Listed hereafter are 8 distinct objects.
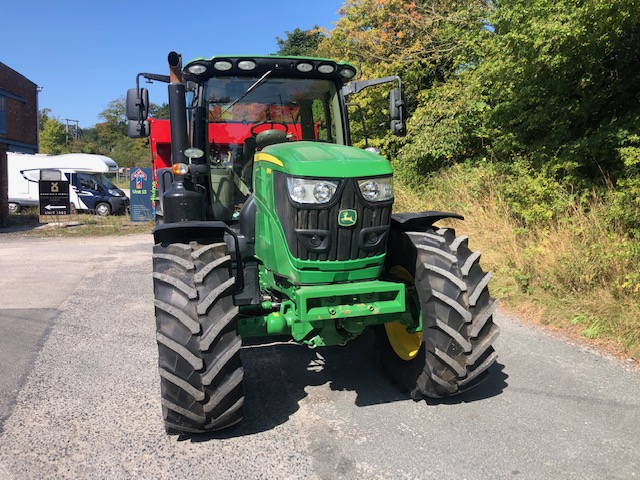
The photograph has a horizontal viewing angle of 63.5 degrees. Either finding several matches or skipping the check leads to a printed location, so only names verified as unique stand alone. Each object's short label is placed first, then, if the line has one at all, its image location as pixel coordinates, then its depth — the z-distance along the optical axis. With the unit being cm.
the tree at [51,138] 6325
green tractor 321
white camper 2112
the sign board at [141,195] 1808
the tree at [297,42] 3797
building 2344
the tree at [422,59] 1093
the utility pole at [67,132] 6978
